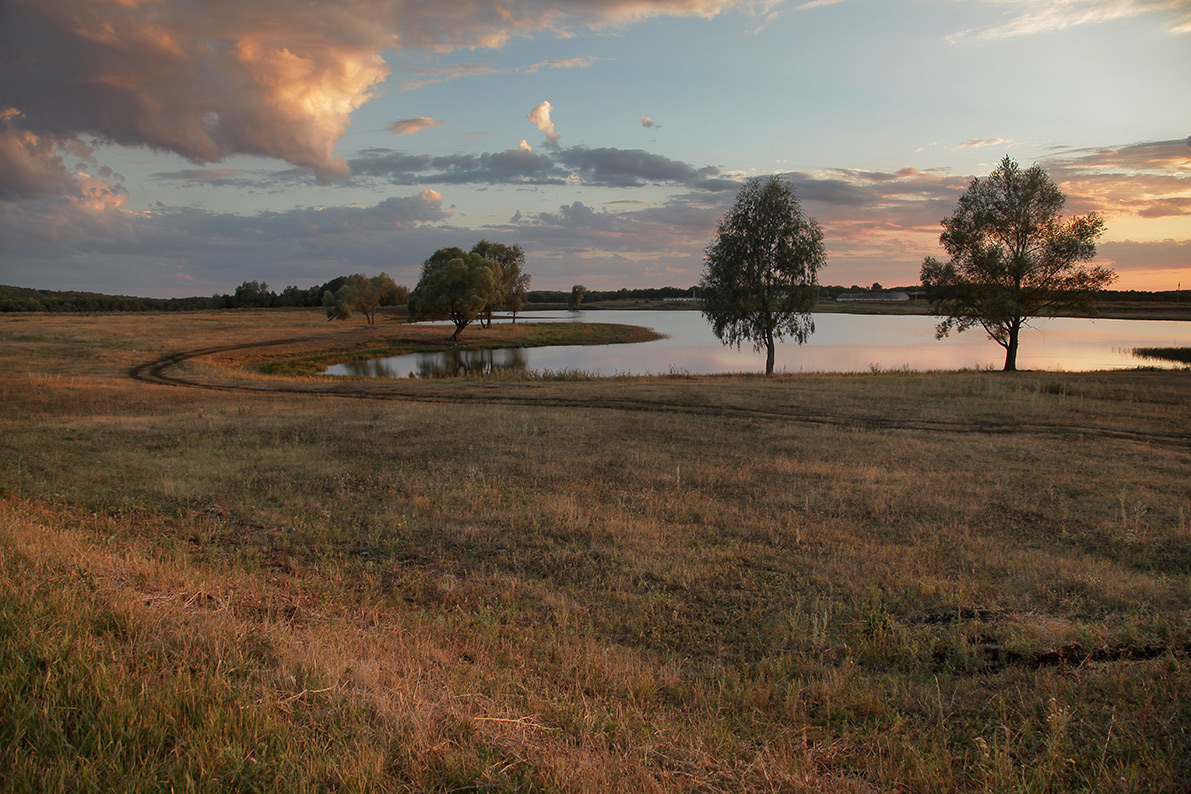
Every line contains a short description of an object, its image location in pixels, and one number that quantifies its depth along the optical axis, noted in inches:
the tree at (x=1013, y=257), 1576.0
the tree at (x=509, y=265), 3641.7
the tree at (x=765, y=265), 1665.8
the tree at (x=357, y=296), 3550.7
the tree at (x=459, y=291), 2738.7
